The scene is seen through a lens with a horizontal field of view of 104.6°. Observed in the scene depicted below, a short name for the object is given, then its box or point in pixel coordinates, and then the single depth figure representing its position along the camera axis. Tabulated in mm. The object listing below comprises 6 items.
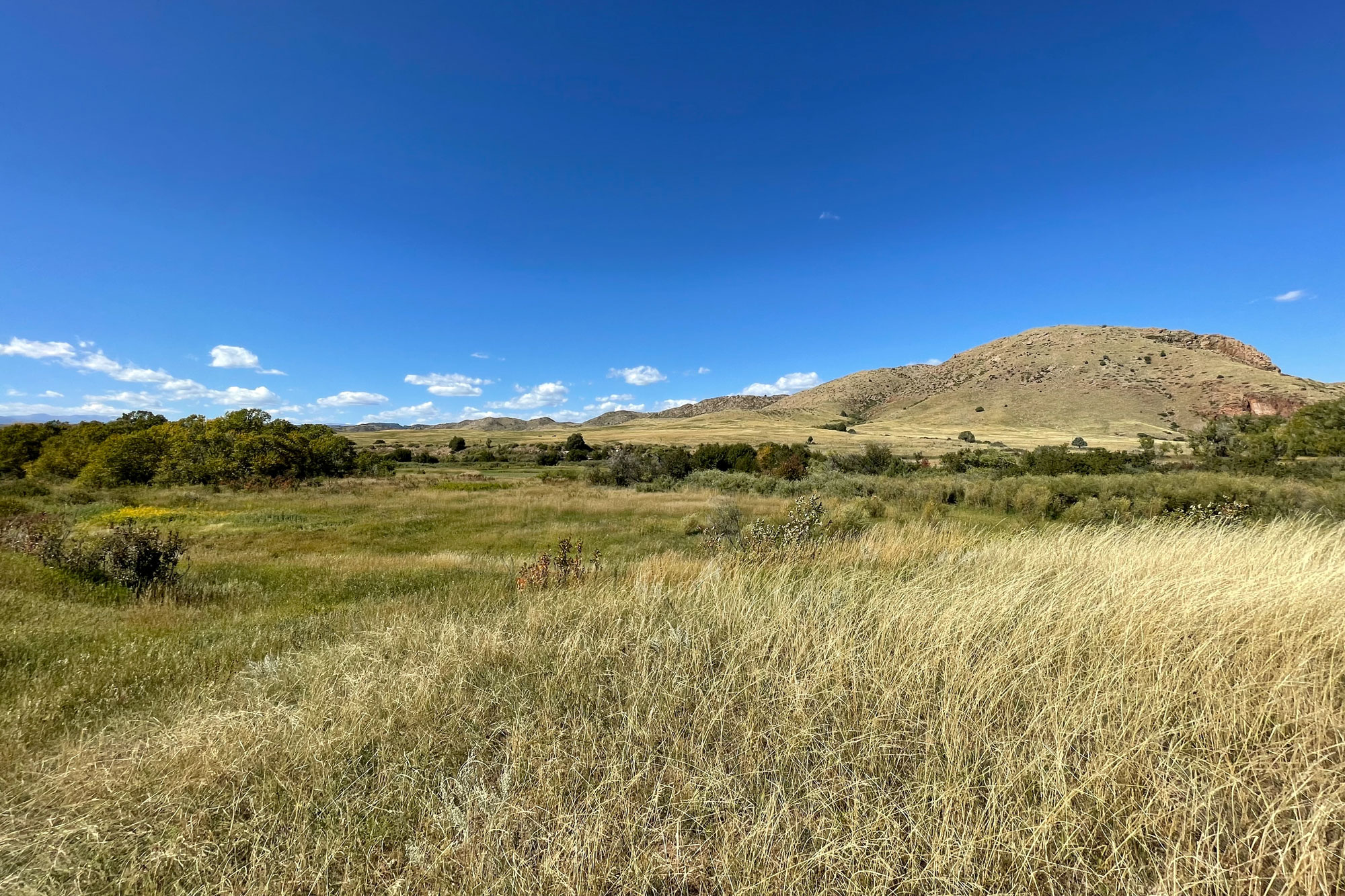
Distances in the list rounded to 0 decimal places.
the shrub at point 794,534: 8688
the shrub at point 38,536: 9898
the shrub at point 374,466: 49159
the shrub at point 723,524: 13427
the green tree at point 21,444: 40281
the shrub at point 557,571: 7621
